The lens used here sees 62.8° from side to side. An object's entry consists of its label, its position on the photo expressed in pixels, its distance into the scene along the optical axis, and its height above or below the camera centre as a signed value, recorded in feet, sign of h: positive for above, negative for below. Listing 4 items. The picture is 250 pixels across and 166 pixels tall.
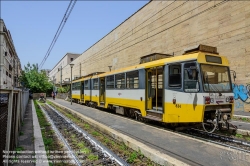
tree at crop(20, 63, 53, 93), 154.71 +8.05
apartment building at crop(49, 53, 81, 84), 241.49 +38.19
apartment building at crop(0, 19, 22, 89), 153.38 +28.50
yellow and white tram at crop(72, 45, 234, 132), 24.52 +0.16
